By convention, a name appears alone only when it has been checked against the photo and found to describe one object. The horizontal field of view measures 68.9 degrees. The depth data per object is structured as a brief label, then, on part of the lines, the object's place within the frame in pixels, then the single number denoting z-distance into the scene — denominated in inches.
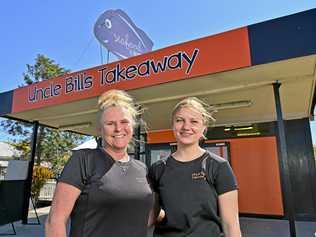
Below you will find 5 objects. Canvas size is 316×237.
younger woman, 43.9
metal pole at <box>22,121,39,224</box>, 184.7
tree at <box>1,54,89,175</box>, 490.2
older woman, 38.8
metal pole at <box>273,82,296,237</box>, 113.1
